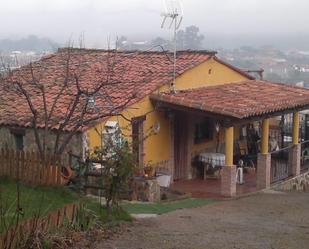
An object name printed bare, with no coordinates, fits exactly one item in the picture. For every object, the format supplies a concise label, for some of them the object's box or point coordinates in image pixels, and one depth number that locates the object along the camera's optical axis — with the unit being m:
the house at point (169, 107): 15.91
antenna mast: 18.02
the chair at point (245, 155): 21.27
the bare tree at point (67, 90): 14.66
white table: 18.86
